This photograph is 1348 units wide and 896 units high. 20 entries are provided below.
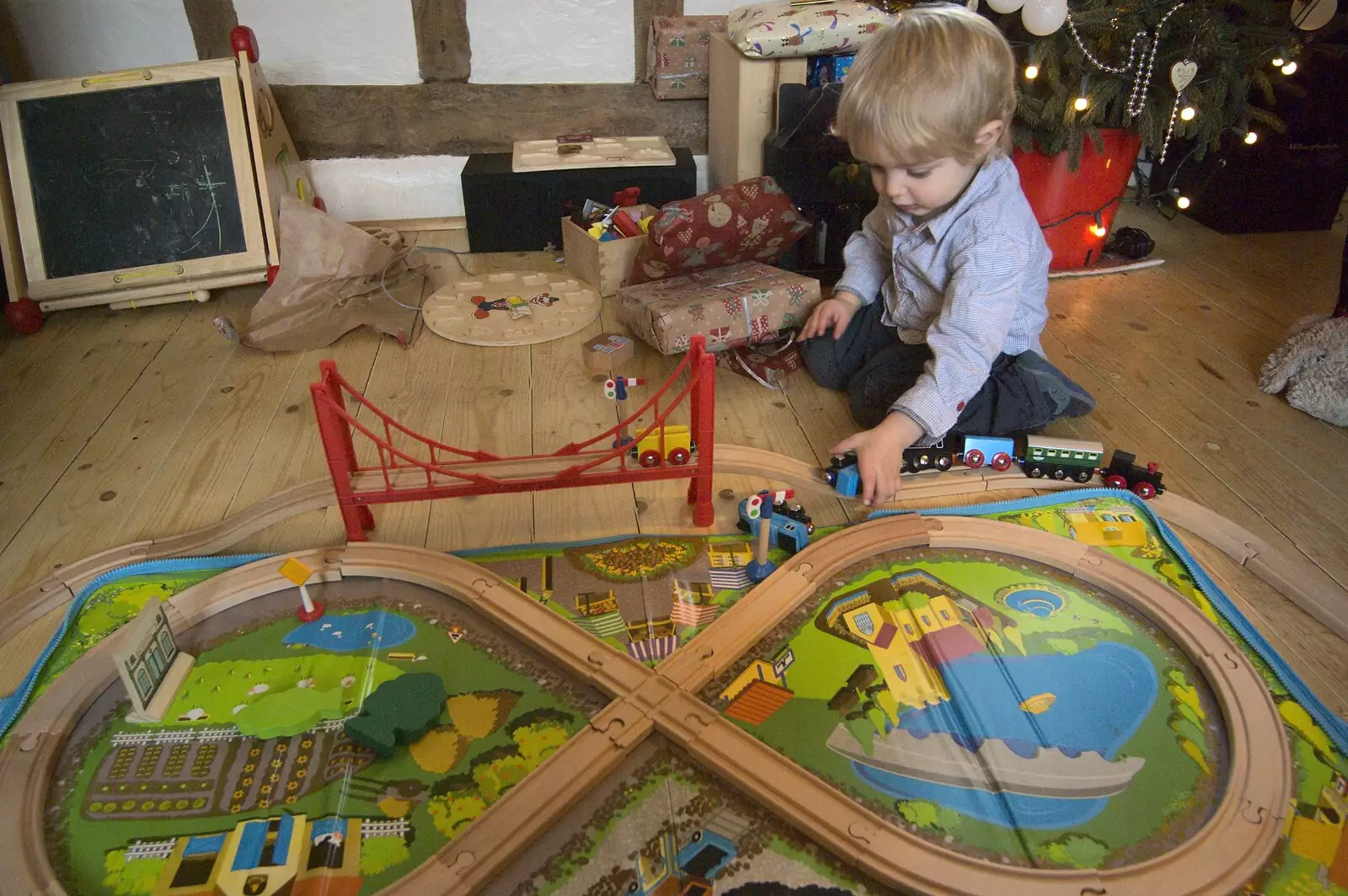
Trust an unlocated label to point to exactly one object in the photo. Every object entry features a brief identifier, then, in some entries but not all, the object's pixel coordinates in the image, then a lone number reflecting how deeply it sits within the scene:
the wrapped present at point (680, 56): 2.17
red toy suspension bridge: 1.04
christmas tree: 1.63
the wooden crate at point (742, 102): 1.88
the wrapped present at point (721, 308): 1.51
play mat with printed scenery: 0.77
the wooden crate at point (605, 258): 1.84
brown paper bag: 1.71
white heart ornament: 1.62
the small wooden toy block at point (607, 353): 1.59
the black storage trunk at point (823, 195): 1.79
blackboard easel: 1.76
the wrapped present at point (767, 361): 1.55
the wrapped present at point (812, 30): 1.80
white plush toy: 1.42
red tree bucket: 1.84
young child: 1.05
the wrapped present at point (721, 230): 1.62
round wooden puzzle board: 1.72
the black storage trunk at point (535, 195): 2.06
